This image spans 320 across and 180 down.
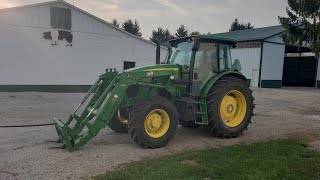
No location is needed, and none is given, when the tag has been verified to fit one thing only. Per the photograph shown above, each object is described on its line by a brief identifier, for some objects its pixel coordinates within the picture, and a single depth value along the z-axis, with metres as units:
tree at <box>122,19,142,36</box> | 46.53
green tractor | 5.12
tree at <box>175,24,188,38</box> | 53.62
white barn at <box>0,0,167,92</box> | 14.62
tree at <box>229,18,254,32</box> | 49.67
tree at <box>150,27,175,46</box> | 54.05
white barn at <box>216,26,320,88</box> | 20.48
